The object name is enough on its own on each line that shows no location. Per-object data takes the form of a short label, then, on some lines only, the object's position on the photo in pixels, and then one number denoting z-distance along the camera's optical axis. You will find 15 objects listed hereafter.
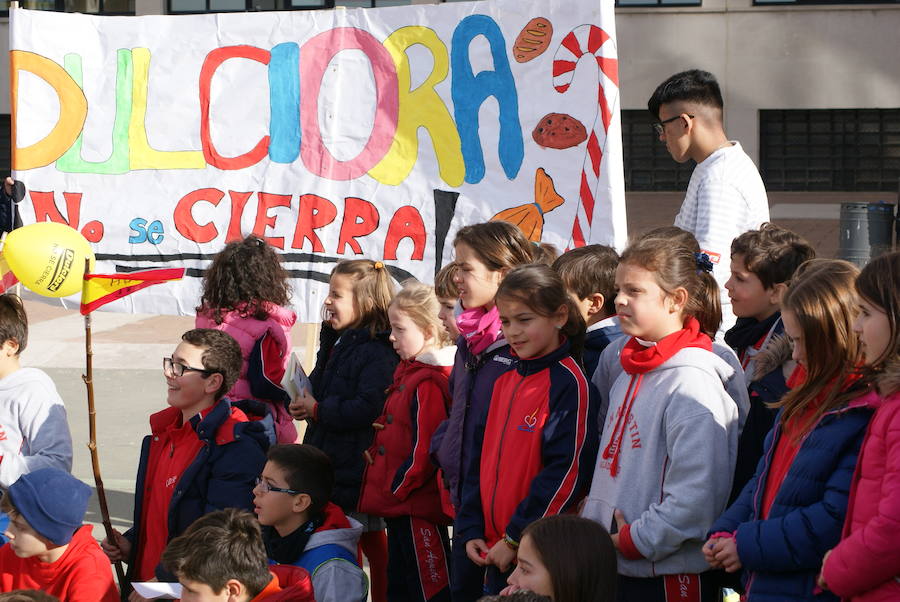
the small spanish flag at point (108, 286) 4.03
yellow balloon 4.20
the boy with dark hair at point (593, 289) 3.77
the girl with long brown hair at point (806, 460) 2.70
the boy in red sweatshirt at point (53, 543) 3.46
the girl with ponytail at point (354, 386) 4.41
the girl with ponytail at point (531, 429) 3.37
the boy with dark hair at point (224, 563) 3.16
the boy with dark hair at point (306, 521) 3.54
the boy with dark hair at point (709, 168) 4.34
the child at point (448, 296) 4.08
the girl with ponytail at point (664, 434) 3.09
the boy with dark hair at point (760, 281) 3.66
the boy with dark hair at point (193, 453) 3.82
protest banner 5.35
